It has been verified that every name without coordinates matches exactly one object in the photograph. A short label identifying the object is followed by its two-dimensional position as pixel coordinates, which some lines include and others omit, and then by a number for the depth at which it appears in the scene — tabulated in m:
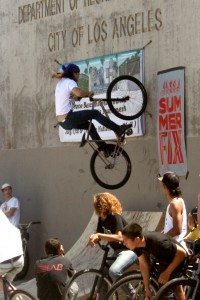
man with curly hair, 10.48
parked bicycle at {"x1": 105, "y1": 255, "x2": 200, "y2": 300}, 8.77
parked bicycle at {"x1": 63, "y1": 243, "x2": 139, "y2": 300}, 10.59
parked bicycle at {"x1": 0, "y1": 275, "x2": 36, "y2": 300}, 9.90
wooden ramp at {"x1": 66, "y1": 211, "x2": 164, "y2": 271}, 13.00
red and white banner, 13.91
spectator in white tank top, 10.05
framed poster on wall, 14.84
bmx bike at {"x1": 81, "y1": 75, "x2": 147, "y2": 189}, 13.84
